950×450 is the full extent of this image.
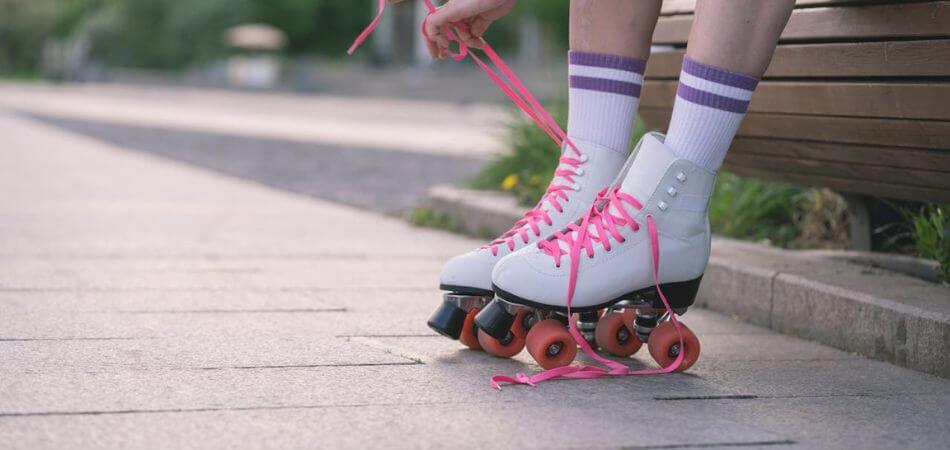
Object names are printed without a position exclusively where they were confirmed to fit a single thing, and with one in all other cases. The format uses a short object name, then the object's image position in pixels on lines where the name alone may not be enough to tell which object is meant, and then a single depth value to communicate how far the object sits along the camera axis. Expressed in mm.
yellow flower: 4949
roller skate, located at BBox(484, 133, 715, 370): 2283
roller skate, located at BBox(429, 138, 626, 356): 2457
